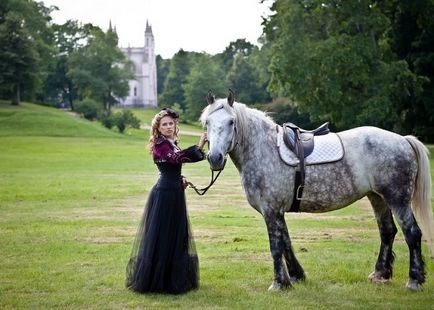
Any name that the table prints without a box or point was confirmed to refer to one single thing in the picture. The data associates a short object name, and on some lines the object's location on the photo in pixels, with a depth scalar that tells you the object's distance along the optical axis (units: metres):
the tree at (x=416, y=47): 38.91
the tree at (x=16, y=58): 71.12
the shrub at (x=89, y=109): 75.69
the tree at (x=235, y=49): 136.50
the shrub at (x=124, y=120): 68.12
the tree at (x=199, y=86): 86.38
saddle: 7.85
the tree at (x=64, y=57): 100.06
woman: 7.76
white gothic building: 140.25
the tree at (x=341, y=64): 37.03
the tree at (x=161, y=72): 166.12
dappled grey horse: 7.81
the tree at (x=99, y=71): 87.88
